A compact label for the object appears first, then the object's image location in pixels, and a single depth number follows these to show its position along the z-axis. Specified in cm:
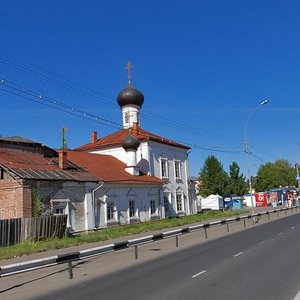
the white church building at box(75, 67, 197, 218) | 3025
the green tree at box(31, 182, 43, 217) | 1872
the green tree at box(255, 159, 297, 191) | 8735
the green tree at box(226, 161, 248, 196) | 6596
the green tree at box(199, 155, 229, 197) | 5865
